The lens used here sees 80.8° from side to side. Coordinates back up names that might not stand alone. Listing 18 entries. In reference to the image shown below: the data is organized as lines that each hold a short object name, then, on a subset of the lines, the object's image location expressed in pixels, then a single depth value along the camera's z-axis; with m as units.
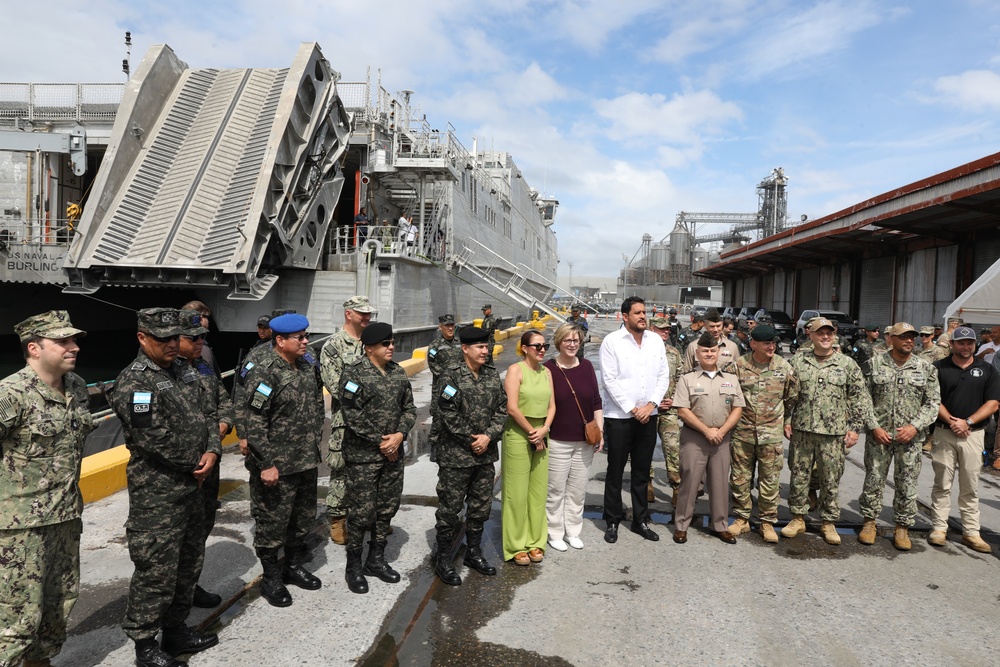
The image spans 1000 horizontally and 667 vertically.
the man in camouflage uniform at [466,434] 3.61
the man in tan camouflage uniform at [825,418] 4.31
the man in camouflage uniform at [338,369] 4.19
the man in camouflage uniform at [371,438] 3.44
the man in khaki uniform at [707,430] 4.30
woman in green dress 3.87
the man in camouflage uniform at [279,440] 3.18
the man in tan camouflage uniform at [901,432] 4.31
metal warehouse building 13.67
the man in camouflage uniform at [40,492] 2.37
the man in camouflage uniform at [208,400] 3.10
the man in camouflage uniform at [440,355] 3.72
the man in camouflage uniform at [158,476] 2.63
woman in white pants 4.05
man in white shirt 4.34
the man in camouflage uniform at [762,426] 4.35
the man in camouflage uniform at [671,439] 5.04
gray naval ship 10.37
